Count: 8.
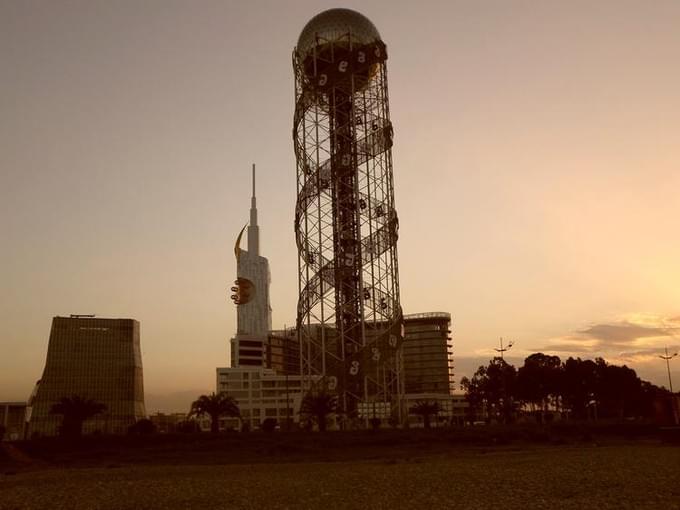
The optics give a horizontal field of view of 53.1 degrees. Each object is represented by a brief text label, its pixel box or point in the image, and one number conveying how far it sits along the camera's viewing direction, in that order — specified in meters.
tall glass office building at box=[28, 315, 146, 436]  168.50
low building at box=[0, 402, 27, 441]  175.12
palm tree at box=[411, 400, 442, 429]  77.21
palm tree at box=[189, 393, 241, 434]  65.38
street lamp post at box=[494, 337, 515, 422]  99.78
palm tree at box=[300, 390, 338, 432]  61.66
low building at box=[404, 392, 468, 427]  153.90
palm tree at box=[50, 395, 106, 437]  59.81
